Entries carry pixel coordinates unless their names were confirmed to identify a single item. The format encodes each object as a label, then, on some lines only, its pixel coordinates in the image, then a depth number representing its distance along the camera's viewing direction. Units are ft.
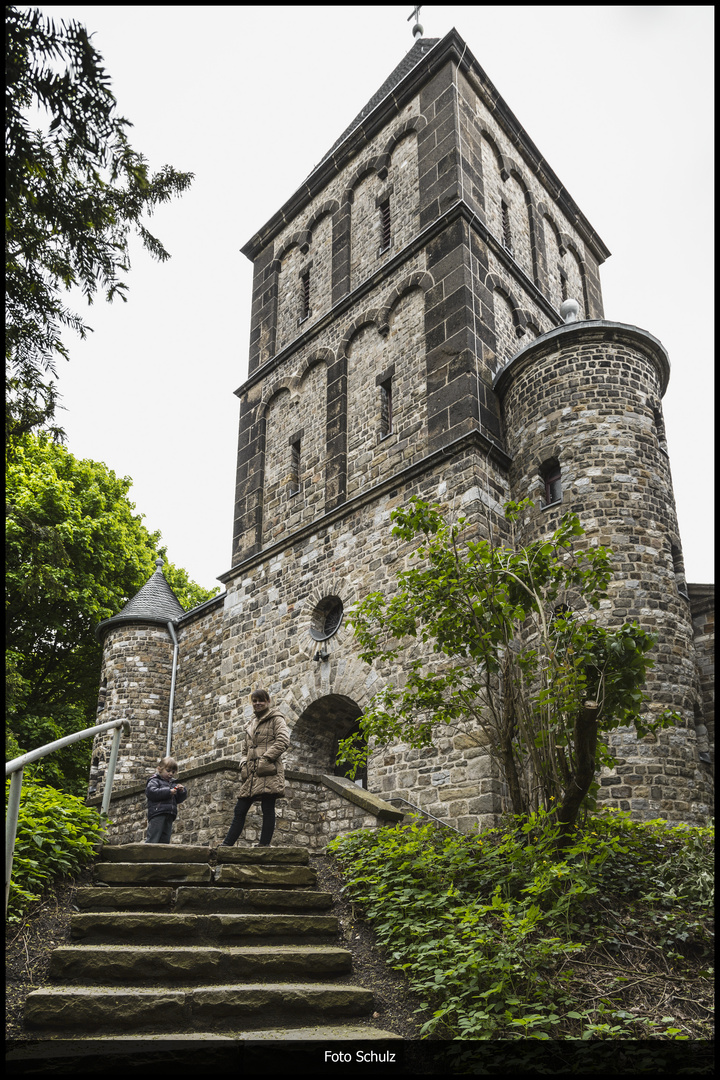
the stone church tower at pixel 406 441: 32.22
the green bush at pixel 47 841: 16.29
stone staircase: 12.76
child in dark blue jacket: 26.30
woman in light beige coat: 23.52
